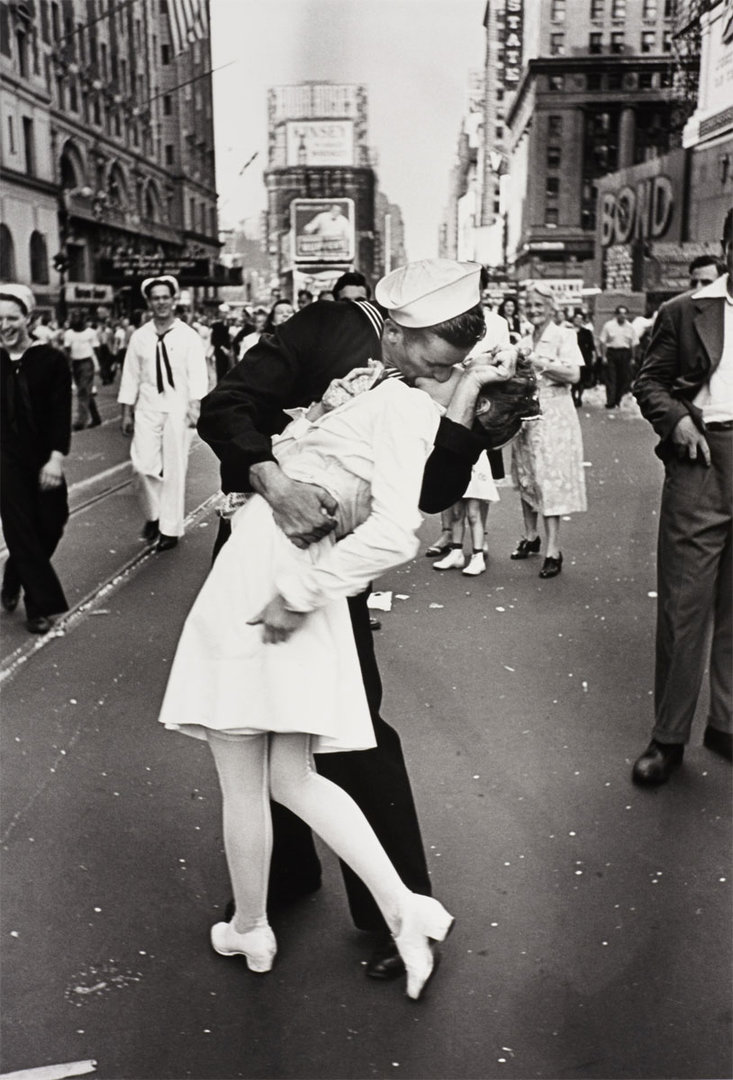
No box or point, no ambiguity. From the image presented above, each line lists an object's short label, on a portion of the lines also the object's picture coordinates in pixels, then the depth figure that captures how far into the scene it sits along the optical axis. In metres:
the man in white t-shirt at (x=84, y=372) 19.12
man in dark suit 4.15
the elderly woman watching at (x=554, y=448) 7.75
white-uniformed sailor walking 8.97
